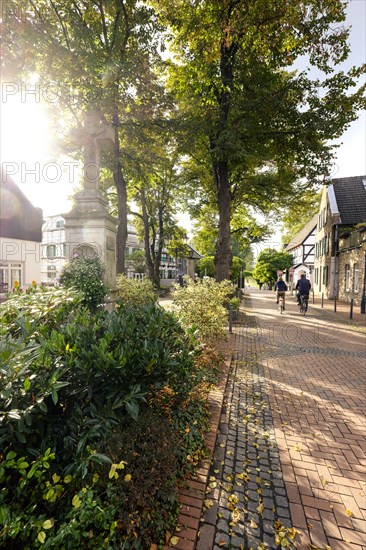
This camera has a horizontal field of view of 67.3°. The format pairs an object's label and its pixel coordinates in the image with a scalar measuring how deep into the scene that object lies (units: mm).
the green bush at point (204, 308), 6703
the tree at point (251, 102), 8828
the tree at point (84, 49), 8984
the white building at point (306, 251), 33125
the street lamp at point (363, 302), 15601
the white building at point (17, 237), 20094
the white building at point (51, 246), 39594
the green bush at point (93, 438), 1697
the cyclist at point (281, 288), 16125
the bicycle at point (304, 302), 14702
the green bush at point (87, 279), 6836
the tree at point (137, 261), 38281
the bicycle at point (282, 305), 15934
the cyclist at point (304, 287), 14703
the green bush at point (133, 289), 10195
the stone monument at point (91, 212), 8023
